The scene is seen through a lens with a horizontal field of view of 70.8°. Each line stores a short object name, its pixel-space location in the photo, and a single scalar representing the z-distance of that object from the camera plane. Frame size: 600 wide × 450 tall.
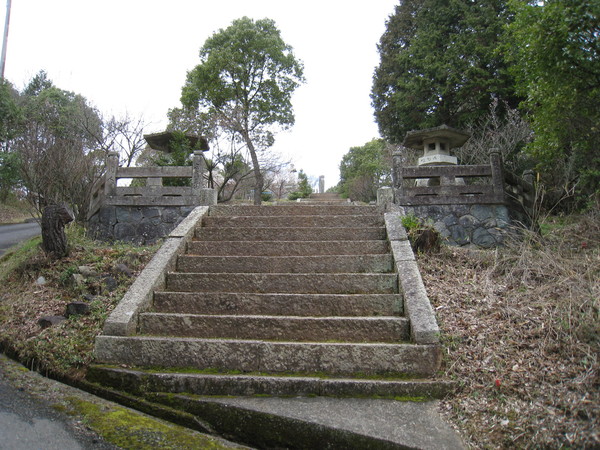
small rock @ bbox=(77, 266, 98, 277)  5.46
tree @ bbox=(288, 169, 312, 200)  27.55
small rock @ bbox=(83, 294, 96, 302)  4.90
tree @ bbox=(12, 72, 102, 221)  8.60
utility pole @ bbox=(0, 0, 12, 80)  19.25
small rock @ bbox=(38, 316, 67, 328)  4.42
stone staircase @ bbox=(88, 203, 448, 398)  3.38
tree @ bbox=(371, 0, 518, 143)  15.80
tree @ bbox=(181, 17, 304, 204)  18.44
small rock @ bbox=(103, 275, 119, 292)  5.14
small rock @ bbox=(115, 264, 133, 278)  5.43
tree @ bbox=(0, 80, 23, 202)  15.53
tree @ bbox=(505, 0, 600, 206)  5.63
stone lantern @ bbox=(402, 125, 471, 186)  11.05
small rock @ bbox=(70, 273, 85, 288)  5.22
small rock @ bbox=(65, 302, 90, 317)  4.55
